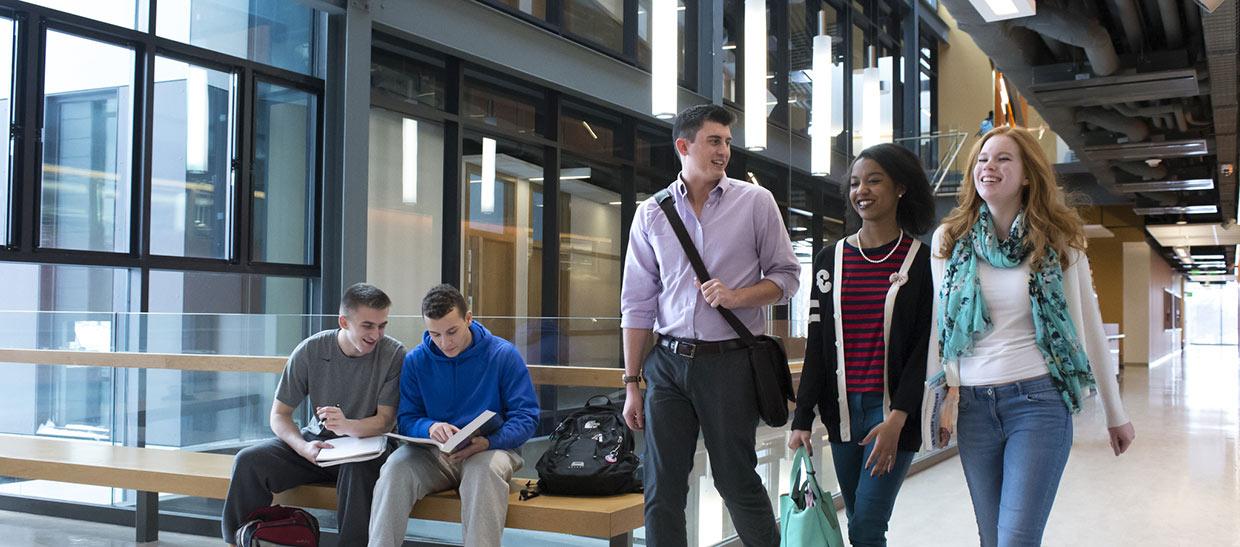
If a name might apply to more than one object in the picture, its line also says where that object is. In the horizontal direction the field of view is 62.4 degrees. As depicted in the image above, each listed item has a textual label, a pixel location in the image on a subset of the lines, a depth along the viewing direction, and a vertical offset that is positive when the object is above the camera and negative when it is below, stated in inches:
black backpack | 127.4 -20.2
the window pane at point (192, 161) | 251.6 +33.8
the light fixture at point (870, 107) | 277.7 +53.0
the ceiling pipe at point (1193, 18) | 264.9 +77.2
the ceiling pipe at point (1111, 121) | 366.9 +66.6
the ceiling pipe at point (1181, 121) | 369.7 +68.7
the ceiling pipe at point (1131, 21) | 258.4 +74.8
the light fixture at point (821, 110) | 250.5 +47.7
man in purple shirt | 98.7 -2.1
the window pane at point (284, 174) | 272.4 +32.8
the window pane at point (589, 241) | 348.2 +20.1
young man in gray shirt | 136.4 -15.2
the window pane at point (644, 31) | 358.3 +94.6
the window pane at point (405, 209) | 291.7 +25.7
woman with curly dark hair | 91.9 -3.5
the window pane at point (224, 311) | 168.6 -3.8
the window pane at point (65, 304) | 181.8 -2.4
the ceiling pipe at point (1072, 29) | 253.4 +69.6
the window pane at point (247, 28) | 252.7 +69.1
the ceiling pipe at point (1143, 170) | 477.1 +63.9
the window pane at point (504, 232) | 319.3 +21.4
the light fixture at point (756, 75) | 223.6 +50.6
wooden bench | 122.3 -25.8
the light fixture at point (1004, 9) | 214.4 +62.9
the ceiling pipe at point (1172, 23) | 258.1 +74.7
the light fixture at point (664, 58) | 214.4 +51.5
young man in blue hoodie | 125.1 -14.6
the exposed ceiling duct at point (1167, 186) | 498.3 +59.3
